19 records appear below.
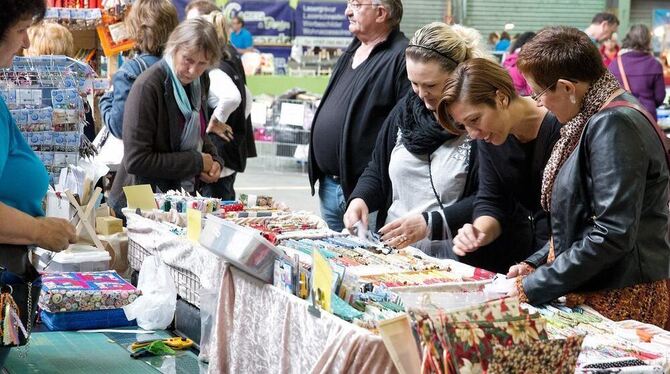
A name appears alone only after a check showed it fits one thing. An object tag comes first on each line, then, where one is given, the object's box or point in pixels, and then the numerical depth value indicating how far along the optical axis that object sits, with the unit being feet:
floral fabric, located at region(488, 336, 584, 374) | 6.68
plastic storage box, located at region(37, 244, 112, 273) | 13.34
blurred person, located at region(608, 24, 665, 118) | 32.96
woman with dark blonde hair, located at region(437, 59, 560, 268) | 10.03
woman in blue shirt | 8.52
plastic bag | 11.91
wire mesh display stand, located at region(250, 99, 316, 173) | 37.60
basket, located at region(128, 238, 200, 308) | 11.72
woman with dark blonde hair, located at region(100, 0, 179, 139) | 16.78
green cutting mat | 10.61
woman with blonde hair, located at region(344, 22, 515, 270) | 11.55
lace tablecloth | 7.74
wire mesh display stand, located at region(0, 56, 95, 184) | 13.88
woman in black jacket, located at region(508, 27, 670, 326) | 8.38
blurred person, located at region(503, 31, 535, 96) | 25.70
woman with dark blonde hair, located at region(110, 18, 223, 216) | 14.96
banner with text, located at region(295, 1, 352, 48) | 52.65
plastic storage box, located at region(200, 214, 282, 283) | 9.39
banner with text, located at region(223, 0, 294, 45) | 51.17
